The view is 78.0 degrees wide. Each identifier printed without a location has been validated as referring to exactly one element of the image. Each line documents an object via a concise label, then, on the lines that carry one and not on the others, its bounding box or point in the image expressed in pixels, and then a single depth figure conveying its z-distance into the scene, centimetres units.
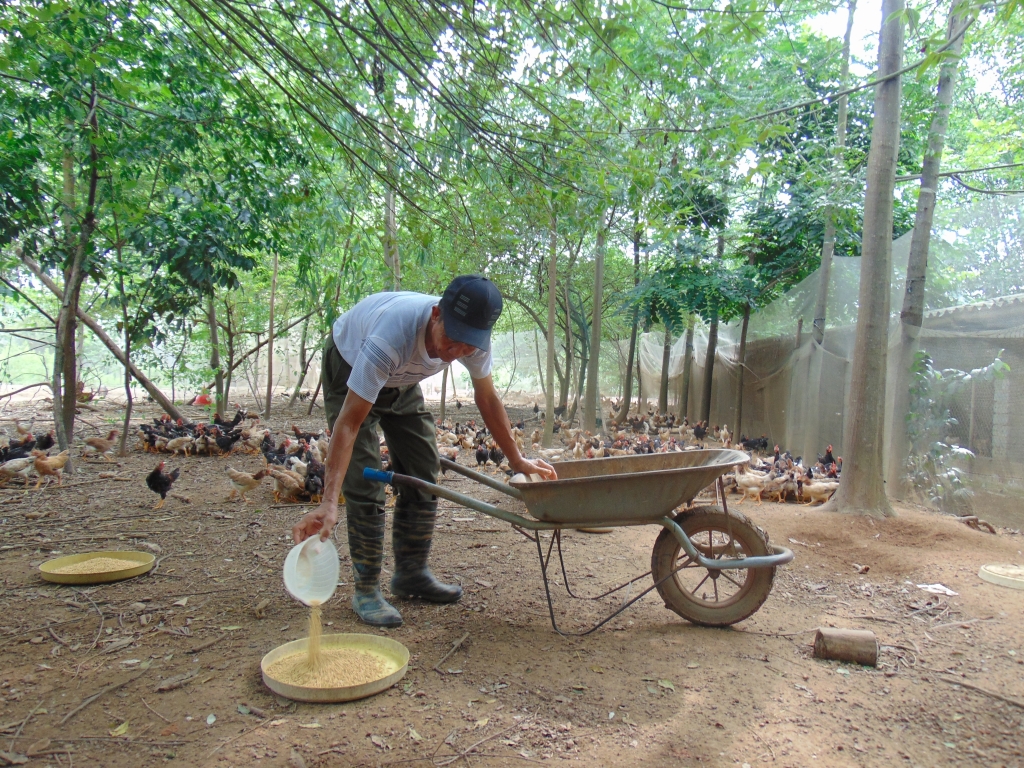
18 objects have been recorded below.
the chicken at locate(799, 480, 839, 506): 586
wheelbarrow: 257
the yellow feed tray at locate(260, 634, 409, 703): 216
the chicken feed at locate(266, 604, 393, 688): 224
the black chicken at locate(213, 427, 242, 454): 810
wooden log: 258
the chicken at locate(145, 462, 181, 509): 521
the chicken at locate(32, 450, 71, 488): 566
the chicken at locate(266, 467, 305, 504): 559
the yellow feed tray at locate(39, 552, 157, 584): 331
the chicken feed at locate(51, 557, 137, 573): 339
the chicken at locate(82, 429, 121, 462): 736
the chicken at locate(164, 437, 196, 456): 786
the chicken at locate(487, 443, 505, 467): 762
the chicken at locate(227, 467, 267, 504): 548
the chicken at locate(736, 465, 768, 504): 612
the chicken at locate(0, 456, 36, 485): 572
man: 231
